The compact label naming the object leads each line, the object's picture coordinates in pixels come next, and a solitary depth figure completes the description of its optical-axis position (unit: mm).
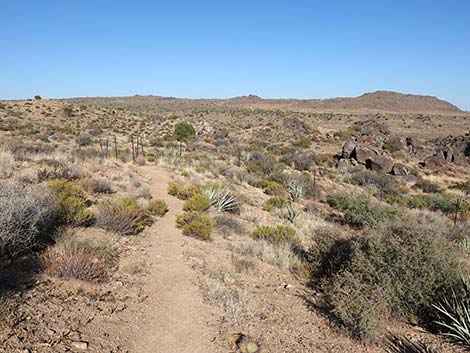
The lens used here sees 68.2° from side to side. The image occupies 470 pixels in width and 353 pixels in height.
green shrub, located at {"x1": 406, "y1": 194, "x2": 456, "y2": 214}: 16672
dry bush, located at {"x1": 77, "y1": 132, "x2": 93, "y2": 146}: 25270
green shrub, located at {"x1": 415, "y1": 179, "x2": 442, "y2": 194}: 22606
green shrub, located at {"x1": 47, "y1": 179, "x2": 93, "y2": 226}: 7988
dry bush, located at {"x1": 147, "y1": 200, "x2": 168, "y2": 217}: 10793
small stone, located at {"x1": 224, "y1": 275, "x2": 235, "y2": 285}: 6624
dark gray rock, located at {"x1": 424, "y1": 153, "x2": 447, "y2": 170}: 28986
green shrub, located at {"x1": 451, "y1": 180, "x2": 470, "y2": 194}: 22569
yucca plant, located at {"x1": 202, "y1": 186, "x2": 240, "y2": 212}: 12234
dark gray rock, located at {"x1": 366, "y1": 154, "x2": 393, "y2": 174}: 25703
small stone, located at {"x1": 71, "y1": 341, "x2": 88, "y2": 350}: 4046
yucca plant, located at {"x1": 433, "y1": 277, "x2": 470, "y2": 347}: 4637
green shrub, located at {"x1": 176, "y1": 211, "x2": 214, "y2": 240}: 9219
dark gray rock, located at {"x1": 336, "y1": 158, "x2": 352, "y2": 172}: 26014
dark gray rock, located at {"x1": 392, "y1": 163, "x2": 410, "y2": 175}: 25531
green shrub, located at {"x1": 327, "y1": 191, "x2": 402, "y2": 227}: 12938
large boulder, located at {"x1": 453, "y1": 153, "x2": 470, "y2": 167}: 30875
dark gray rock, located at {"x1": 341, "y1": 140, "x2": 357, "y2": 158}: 28145
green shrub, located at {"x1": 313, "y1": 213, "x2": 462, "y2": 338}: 5109
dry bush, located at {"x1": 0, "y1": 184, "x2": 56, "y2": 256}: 5705
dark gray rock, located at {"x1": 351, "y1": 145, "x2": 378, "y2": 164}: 26656
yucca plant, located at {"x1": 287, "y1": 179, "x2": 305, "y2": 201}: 16359
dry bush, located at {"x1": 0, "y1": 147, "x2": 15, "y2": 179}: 10649
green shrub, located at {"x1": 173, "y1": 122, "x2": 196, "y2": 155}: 34062
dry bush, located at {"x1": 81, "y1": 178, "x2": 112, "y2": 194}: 11617
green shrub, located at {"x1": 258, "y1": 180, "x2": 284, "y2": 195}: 16891
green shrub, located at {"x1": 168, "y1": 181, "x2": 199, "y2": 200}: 13250
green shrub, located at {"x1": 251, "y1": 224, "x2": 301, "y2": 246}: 9496
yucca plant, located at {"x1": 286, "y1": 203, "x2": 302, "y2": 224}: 12561
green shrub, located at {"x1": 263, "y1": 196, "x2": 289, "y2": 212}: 14108
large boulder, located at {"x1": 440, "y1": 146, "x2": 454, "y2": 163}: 31003
